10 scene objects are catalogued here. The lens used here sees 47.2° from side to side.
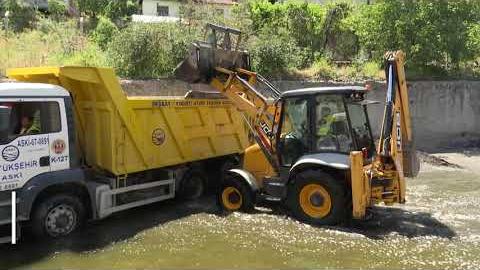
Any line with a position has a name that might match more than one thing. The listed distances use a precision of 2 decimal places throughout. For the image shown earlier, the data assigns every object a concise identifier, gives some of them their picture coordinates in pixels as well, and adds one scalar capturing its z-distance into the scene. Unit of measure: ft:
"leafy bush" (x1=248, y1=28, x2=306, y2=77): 63.57
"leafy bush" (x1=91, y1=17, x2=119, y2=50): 68.22
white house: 142.31
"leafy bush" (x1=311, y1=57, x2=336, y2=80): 65.77
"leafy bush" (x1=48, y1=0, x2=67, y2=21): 117.01
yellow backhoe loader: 27.58
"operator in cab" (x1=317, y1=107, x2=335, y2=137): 29.17
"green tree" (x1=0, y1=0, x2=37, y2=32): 91.13
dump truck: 24.44
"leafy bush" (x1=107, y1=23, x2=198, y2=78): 58.23
